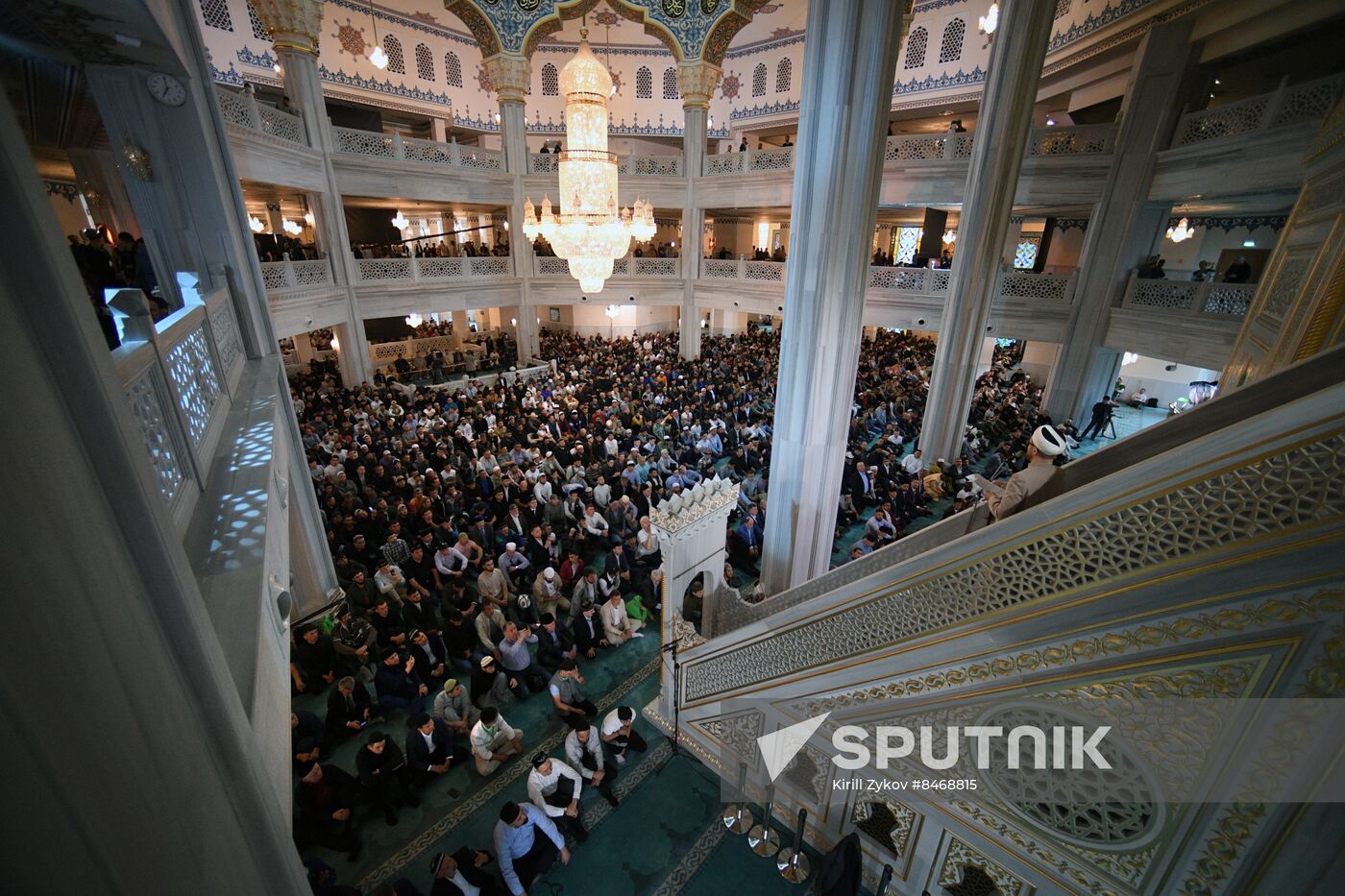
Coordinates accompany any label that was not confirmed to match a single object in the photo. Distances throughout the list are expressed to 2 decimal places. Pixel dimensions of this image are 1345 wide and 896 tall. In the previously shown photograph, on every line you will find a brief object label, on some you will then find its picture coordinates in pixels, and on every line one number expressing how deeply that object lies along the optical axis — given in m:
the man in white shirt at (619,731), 3.94
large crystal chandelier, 6.20
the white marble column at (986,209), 6.97
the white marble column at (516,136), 12.27
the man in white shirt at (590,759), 3.68
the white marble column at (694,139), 12.83
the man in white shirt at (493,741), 3.77
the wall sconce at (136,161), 3.62
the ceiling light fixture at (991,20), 7.64
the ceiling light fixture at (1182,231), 9.37
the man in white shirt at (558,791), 3.35
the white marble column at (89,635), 0.72
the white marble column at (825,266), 4.28
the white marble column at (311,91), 9.30
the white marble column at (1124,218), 8.04
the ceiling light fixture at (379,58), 11.70
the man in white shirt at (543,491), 7.00
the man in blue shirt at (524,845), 2.99
